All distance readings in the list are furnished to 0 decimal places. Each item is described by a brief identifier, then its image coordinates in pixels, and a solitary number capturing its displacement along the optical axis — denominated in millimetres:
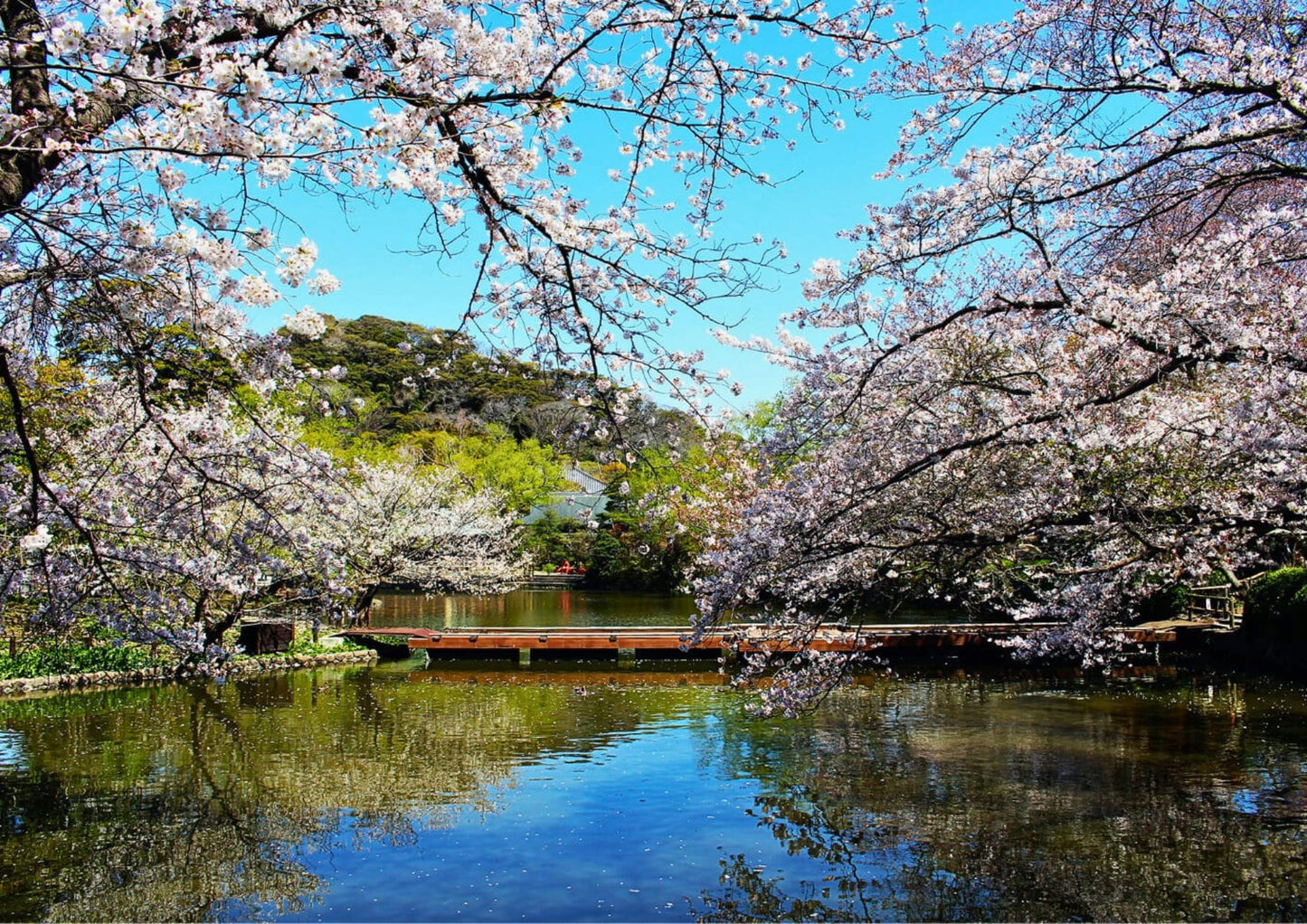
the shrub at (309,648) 17594
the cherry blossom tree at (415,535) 20000
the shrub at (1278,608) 15016
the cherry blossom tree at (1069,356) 5273
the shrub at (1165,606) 19047
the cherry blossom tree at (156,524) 5621
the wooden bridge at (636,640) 18000
